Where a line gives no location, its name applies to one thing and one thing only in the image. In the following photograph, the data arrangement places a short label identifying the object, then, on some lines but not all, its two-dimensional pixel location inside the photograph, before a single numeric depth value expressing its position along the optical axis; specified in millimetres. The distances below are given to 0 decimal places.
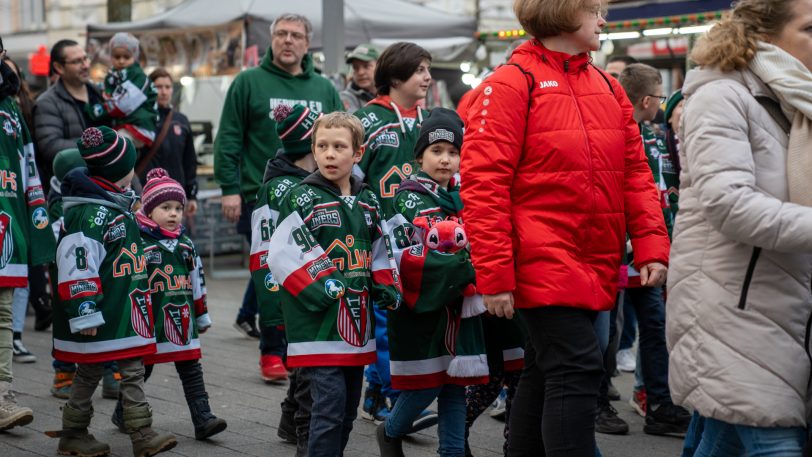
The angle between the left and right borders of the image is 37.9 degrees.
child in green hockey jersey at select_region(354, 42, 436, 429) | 6219
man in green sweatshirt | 7383
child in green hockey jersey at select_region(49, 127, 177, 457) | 5586
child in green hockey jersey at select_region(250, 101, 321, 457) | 5297
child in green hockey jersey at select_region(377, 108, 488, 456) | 5035
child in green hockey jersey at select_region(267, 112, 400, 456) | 4766
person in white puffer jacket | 3520
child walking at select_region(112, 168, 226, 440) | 5980
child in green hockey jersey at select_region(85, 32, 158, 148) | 8047
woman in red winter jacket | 4094
